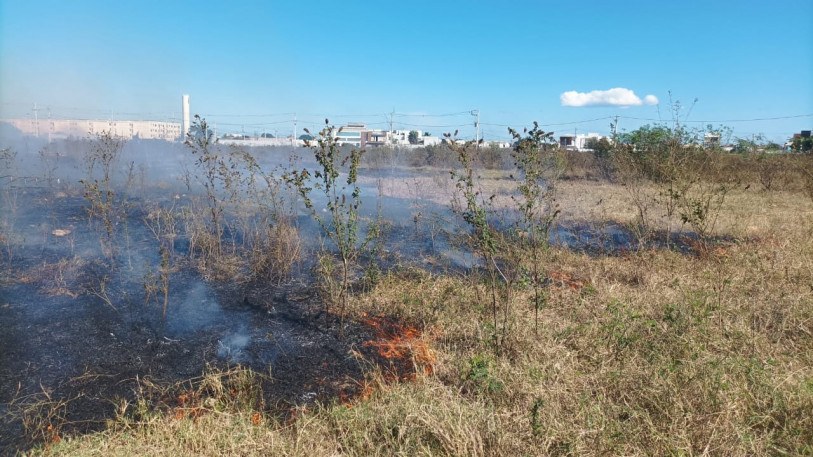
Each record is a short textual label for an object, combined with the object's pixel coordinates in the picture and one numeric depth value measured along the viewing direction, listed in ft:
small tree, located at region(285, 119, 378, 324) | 14.30
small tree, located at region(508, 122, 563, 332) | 13.29
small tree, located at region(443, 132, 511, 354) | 13.08
